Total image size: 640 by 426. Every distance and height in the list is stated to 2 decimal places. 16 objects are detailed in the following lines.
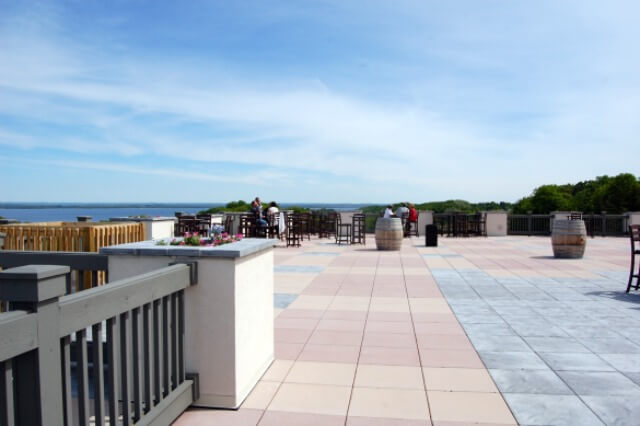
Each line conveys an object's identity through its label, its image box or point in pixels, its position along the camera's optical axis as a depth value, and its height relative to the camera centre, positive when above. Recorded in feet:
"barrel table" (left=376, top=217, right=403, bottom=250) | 52.70 -2.43
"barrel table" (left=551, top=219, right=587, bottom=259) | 44.91 -2.74
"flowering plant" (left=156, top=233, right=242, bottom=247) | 13.00 -0.74
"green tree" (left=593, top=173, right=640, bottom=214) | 107.86 +3.19
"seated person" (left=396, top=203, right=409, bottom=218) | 74.90 +0.13
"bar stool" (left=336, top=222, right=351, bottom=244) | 63.16 -3.72
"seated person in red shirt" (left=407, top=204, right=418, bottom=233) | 72.79 -0.61
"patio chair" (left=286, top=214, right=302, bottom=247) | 58.68 -1.82
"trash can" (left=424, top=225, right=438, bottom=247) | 58.59 -2.98
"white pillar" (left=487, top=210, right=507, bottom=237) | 79.15 -2.37
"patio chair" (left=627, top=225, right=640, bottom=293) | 26.57 -3.22
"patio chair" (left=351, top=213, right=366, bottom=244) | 61.59 -2.18
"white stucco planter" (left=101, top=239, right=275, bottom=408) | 11.89 -2.31
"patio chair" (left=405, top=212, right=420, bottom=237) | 74.79 -2.73
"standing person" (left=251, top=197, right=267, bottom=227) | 57.11 +0.00
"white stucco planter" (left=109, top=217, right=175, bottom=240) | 47.91 -1.21
